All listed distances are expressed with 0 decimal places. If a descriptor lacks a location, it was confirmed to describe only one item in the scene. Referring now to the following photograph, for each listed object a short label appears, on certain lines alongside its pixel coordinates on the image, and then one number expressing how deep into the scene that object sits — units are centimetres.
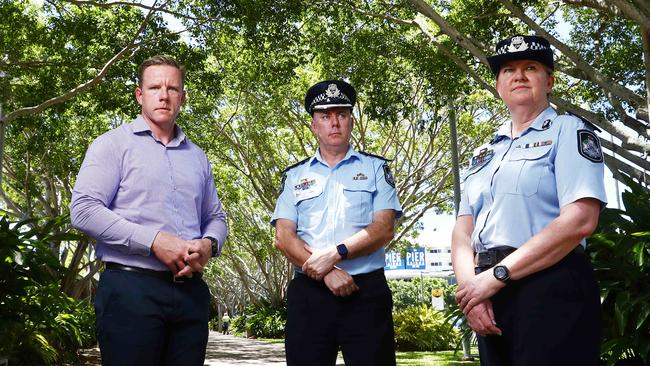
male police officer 342
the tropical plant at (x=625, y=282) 511
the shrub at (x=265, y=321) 3403
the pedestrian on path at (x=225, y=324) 5316
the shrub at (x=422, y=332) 1845
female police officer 250
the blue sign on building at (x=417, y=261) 7998
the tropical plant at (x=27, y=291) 658
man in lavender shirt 283
